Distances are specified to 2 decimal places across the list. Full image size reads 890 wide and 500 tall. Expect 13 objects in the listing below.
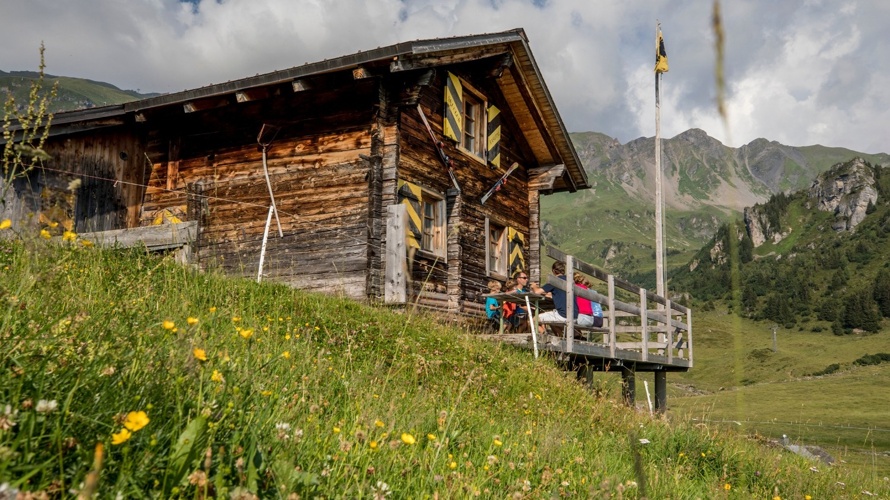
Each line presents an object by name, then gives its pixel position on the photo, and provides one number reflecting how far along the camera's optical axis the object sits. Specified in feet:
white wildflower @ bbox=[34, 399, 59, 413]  6.17
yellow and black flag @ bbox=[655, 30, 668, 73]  65.82
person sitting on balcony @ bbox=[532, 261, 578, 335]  37.96
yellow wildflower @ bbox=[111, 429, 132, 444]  5.59
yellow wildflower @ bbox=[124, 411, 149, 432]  5.59
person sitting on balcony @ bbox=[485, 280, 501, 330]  42.63
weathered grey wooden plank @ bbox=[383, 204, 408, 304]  36.88
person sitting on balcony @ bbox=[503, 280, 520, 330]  40.91
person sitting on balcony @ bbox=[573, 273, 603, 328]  38.99
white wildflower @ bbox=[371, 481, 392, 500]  7.91
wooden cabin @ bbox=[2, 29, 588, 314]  38.50
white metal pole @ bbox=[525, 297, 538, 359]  33.91
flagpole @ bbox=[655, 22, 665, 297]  57.67
